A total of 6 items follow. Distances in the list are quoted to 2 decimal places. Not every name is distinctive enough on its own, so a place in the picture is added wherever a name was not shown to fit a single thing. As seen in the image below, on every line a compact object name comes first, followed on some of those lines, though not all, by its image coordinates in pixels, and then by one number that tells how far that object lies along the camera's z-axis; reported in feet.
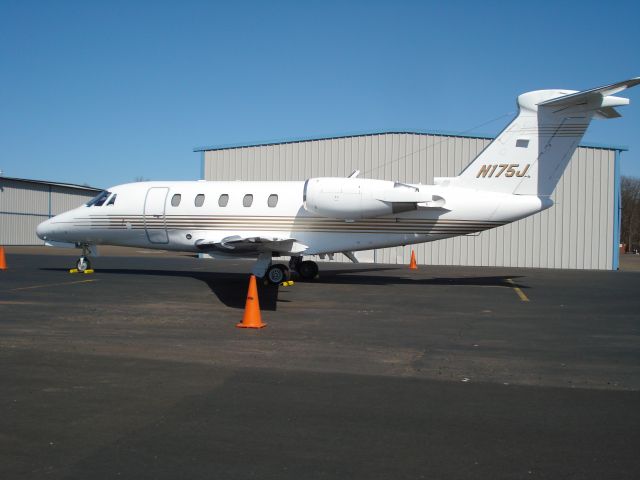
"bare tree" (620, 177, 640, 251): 276.00
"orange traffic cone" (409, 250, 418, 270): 87.13
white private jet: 54.13
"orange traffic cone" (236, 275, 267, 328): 34.35
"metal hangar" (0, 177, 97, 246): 162.09
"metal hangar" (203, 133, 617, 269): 98.32
